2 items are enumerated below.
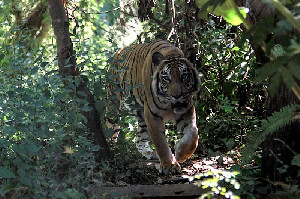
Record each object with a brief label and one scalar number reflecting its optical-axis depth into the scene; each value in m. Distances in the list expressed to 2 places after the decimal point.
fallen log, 9.70
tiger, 11.71
